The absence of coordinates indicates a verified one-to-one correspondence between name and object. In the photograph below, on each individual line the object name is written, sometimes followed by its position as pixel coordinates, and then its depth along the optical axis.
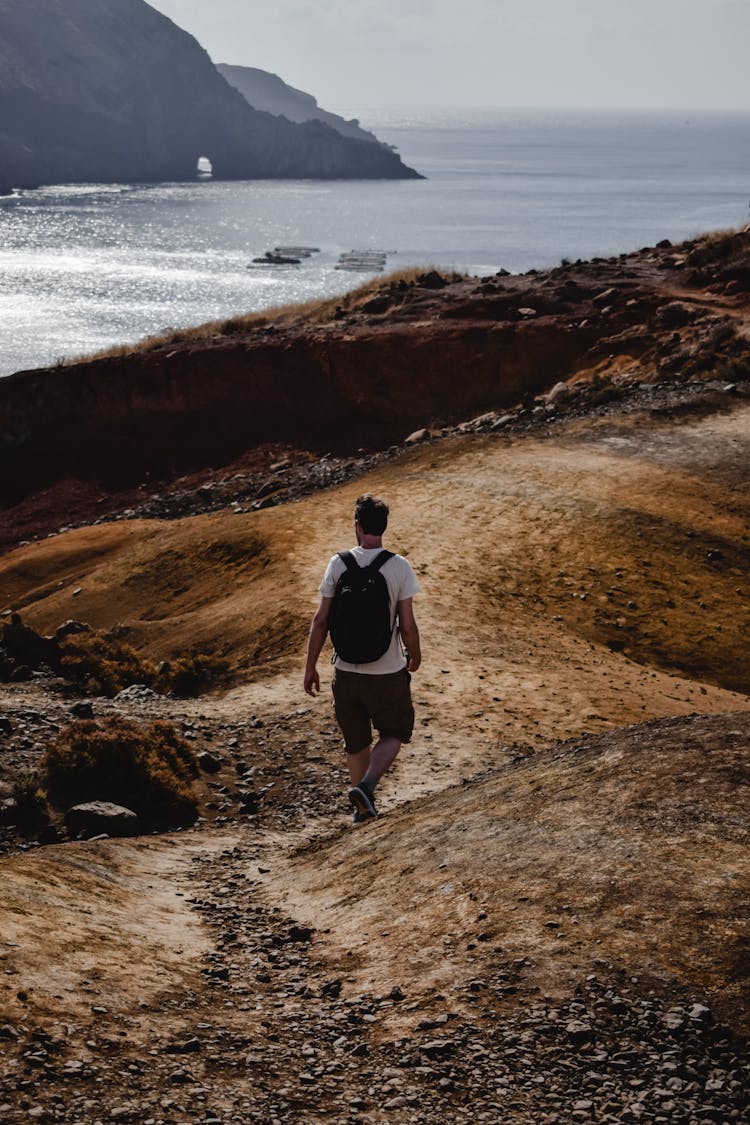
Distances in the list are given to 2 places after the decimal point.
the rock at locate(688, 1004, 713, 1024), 5.48
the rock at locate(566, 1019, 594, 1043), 5.52
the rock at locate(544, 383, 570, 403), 30.31
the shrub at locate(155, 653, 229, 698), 15.71
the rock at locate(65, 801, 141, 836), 10.10
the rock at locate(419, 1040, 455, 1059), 5.60
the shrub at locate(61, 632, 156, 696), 16.06
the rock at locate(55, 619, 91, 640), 19.62
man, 8.52
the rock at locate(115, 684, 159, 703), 15.20
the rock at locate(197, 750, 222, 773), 12.05
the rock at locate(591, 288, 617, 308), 37.69
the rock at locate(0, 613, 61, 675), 17.86
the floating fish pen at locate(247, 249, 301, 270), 111.06
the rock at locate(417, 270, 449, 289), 44.58
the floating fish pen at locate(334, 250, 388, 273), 104.31
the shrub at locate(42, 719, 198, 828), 10.84
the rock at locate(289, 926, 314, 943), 7.41
